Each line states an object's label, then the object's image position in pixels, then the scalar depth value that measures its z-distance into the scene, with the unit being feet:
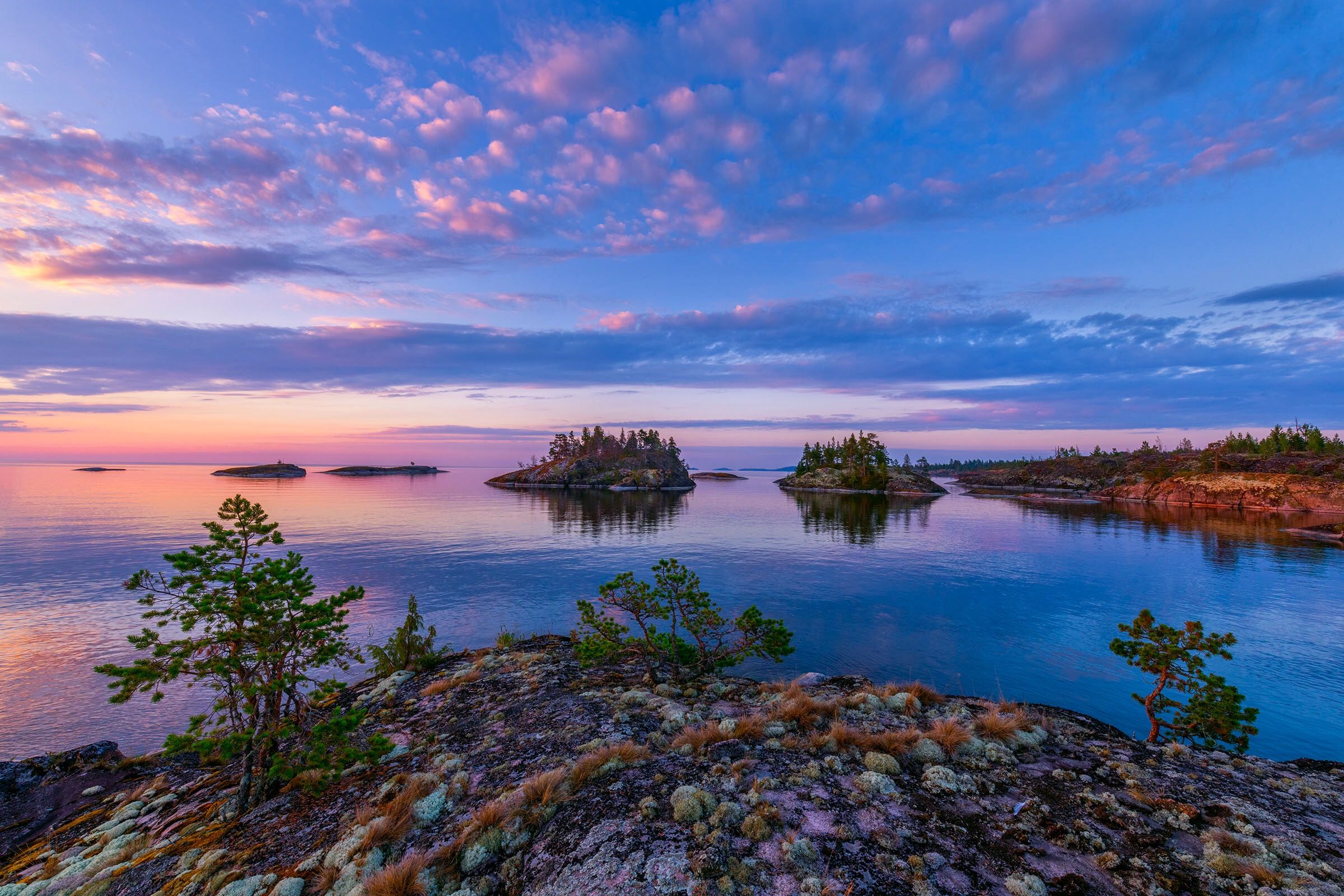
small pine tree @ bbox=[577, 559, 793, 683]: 60.64
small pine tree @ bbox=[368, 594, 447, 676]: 71.36
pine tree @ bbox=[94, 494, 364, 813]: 33.65
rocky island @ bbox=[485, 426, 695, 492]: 612.70
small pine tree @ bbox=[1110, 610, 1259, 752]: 43.86
